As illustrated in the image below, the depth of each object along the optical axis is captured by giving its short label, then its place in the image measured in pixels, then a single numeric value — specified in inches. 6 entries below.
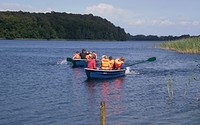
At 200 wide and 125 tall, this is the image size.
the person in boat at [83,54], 1642.0
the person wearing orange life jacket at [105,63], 1168.8
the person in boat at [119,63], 1222.3
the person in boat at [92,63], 1171.8
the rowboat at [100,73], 1155.9
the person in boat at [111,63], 1194.0
